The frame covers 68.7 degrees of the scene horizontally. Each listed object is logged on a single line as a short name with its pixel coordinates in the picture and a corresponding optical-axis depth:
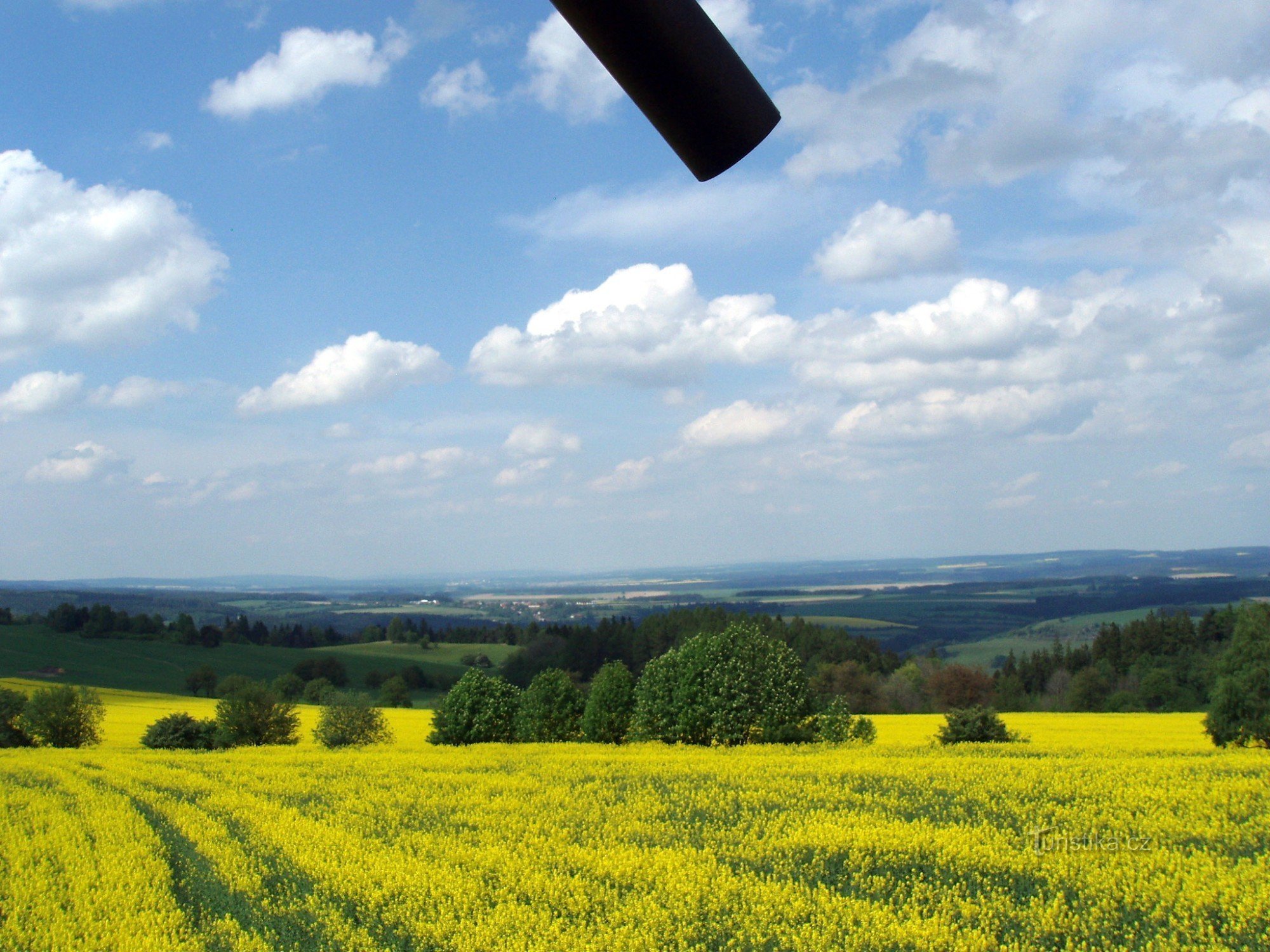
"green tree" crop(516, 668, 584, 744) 37.00
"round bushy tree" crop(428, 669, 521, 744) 37.34
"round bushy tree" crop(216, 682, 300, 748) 38.69
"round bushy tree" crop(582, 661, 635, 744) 36.50
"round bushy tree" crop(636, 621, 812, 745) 32.88
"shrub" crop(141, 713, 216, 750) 36.84
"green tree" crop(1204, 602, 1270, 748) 29.66
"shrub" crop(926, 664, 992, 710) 70.06
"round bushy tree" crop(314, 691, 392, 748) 39.75
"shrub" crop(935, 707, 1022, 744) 32.47
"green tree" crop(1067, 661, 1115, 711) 65.75
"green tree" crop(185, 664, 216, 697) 76.69
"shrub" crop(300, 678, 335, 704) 73.00
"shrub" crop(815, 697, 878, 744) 33.22
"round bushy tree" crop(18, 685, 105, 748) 39.28
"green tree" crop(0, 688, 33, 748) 39.41
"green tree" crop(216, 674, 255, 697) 62.79
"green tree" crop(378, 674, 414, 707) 74.44
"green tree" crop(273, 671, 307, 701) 72.79
